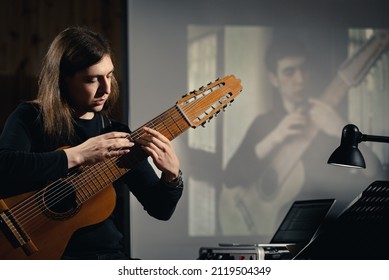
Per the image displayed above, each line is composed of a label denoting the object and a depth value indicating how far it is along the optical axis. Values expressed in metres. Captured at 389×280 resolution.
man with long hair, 4.37
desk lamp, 4.77
